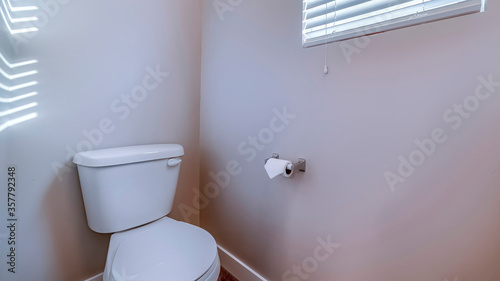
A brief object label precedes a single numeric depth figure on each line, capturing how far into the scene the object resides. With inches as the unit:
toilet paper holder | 37.0
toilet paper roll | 36.0
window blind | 24.9
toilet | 29.4
